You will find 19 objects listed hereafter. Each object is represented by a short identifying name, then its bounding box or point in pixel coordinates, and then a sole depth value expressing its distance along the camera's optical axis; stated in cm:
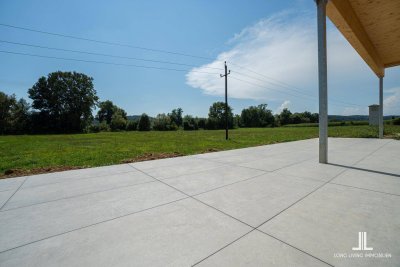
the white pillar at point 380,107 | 1131
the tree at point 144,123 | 5962
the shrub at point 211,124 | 6812
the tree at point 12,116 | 3931
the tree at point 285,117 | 8275
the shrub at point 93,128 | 5066
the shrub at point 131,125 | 6072
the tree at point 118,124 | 5953
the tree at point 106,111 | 7775
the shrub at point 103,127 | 5467
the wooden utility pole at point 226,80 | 1605
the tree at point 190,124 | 6669
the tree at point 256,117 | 8019
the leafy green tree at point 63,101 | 4609
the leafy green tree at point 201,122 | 6925
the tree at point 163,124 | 6174
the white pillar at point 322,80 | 515
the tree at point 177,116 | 7876
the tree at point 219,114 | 6881
